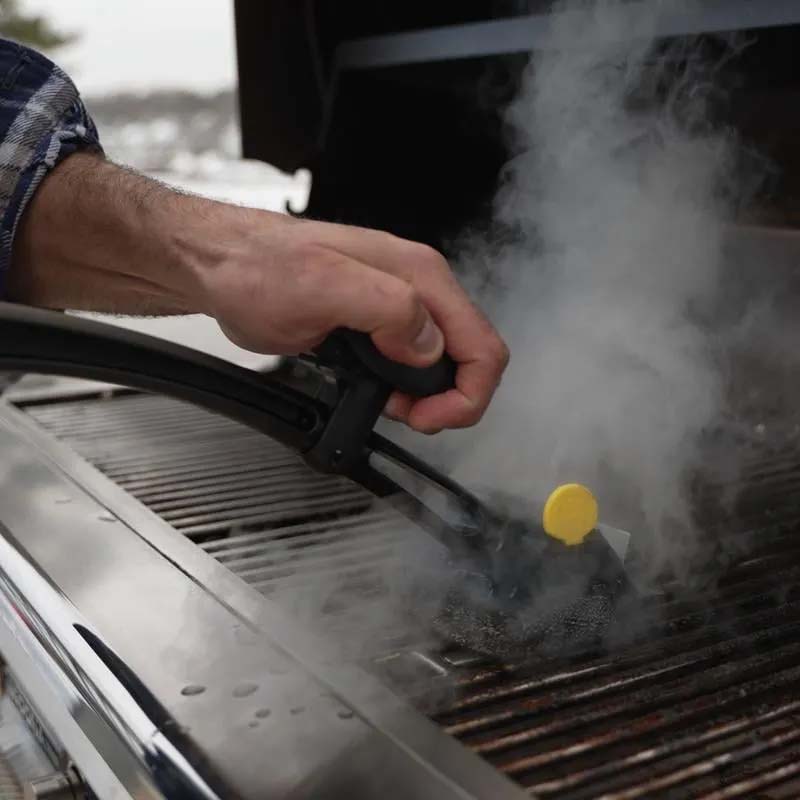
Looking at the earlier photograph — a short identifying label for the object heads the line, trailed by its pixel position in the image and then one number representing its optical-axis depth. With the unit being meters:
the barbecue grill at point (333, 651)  0.57
